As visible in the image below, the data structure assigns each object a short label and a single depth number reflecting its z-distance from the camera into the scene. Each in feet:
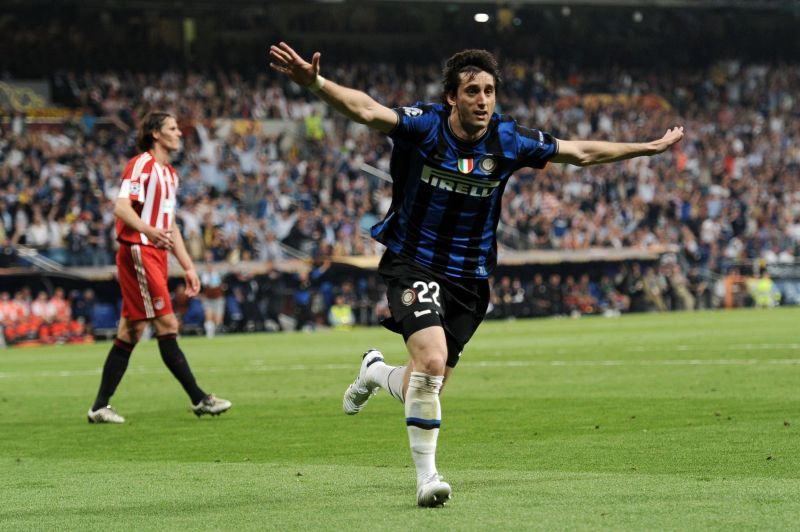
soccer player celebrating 44.39
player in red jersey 75.25
